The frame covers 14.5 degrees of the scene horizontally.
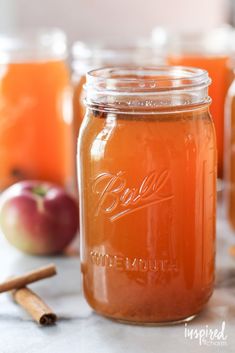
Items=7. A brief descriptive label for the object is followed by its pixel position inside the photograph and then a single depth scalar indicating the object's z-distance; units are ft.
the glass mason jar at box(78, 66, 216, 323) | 2.01
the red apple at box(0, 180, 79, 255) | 2.52
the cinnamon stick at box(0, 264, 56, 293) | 2.23
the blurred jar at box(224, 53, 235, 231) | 2.60
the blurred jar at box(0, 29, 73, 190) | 3.01
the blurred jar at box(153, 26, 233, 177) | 2.93
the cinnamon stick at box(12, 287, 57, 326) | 2.11
